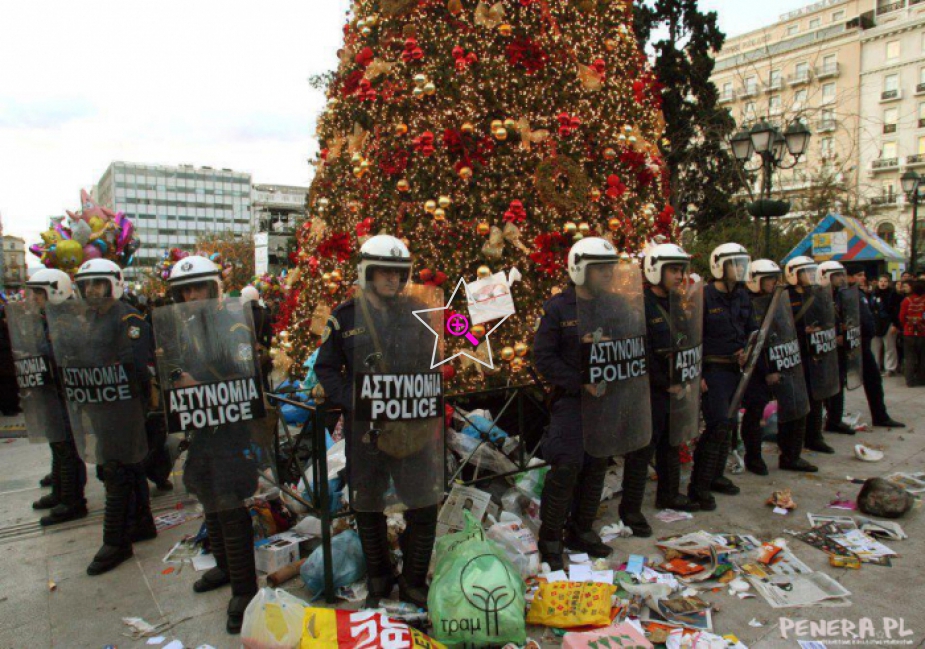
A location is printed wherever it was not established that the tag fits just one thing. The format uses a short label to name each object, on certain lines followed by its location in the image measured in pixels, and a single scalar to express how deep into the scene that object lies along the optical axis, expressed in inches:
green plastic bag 113.7
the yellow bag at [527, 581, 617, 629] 126.4
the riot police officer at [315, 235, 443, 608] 126.2
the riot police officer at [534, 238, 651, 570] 151.7
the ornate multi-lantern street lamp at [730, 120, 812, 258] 373.1
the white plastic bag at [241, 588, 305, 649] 105.1
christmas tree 231.6
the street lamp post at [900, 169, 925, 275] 633.6
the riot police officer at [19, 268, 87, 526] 187.0
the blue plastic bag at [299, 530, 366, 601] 146.4
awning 581.0
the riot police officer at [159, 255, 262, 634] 127.4
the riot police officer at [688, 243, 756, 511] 201.3
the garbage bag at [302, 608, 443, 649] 105.4
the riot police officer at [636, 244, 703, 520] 177.8
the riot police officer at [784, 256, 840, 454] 240.7
